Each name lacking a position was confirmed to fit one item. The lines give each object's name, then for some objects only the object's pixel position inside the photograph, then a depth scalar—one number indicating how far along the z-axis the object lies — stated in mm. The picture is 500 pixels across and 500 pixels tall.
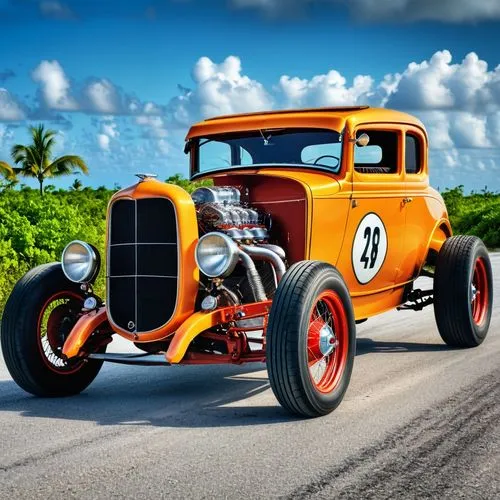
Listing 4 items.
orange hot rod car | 5910
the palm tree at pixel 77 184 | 57631
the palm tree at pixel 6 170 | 33562
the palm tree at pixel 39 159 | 41656
